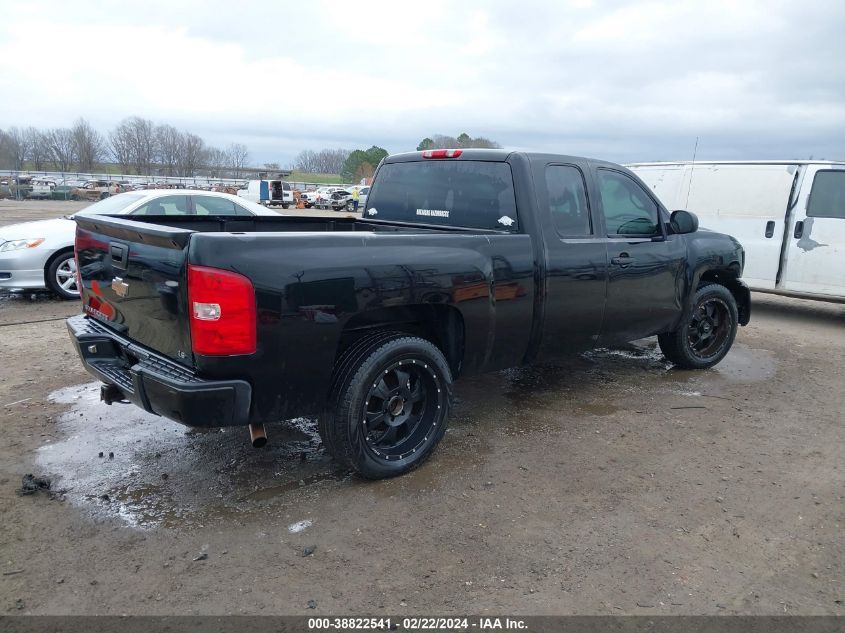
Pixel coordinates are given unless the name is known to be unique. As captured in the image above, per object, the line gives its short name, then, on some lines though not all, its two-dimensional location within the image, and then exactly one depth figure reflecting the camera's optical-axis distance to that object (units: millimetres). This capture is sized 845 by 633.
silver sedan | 8078
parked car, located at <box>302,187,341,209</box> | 49375
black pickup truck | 3014
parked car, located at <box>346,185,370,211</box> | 45047
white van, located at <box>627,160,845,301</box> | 8367
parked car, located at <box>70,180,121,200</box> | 47544
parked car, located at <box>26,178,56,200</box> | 45944
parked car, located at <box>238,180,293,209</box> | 48156
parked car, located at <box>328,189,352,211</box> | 47000
